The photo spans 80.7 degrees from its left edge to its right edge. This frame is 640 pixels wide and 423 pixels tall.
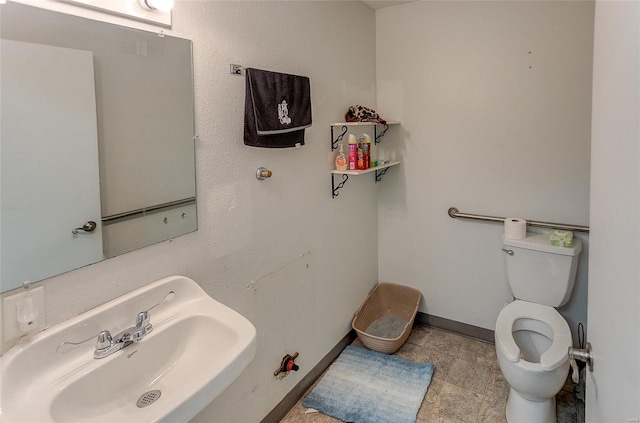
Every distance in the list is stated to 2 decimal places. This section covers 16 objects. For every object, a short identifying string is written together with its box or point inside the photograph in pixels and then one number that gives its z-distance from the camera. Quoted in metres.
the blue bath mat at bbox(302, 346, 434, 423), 1.96
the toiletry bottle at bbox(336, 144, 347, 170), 2.19
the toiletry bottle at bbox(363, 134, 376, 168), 2.22
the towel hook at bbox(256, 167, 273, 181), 1.67
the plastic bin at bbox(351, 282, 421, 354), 2.46
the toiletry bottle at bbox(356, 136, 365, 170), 2.19
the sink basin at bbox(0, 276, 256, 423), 0.95
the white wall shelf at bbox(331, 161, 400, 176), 2.11
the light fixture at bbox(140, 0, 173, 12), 1.19
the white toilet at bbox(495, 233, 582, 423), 1.69
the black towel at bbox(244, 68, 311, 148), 1.53
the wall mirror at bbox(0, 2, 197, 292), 0.96
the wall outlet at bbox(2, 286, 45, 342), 0.96
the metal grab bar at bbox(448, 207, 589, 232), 2.13
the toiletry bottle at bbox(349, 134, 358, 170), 2.15
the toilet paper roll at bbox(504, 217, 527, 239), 2.19
